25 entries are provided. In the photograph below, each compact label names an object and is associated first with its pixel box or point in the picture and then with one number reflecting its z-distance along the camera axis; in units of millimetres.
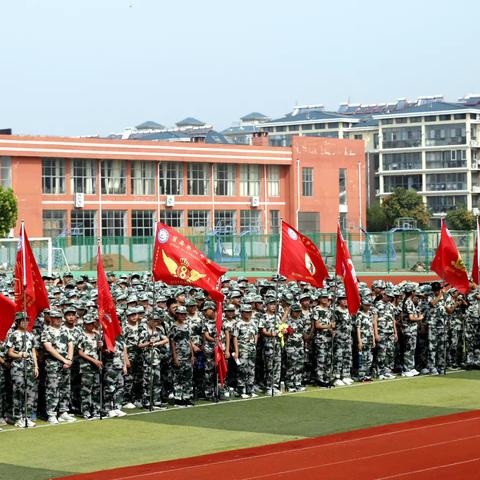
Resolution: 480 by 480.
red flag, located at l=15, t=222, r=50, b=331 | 17078
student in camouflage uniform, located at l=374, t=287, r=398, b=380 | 22312
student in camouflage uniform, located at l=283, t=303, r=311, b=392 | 20656
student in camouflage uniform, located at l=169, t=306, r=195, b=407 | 19188
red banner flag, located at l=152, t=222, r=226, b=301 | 18750
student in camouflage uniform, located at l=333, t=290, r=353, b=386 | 21469
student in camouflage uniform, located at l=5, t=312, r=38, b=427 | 17109
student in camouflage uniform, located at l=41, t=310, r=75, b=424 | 17500
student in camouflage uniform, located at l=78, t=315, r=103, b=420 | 17766
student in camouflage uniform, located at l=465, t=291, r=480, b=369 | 23672
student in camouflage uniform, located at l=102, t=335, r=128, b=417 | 18000
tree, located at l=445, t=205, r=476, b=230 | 99212
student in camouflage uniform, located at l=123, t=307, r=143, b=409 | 18797
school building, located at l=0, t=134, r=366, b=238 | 63531
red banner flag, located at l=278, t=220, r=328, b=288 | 20953
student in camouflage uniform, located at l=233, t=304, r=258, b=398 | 19953
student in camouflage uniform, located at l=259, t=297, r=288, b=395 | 20297
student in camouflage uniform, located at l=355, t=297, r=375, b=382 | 21938
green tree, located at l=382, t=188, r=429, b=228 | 98500
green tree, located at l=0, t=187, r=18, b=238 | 56844
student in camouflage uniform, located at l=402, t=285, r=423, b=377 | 22750
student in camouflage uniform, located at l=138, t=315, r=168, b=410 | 18672
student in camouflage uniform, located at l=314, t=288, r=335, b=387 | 21141
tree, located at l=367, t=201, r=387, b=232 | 99688
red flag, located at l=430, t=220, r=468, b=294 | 22969
